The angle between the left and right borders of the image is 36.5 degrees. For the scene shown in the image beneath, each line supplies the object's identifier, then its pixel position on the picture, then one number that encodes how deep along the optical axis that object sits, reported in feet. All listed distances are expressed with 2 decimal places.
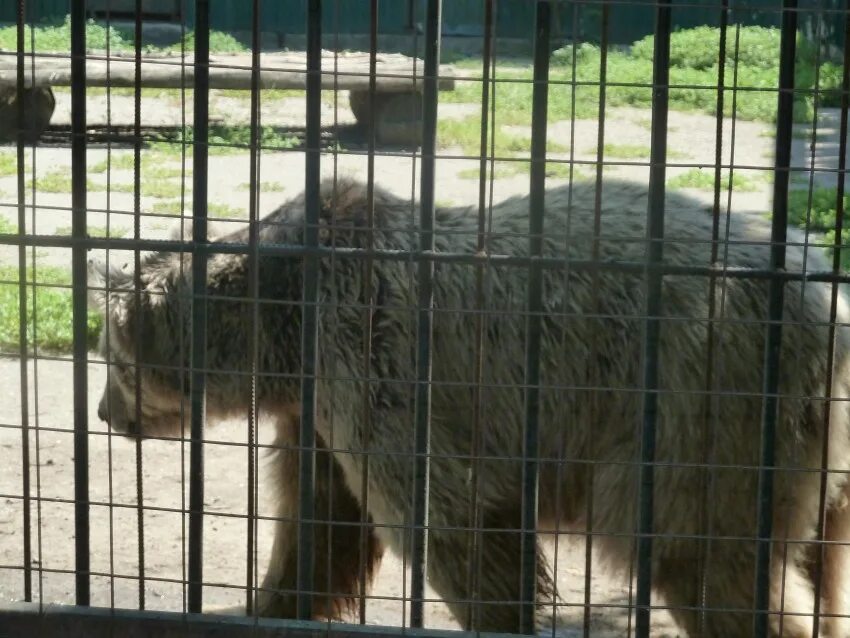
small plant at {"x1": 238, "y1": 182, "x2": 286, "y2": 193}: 34.68
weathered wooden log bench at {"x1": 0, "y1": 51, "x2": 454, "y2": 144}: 39.28
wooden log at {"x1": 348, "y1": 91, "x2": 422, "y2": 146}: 44.37
